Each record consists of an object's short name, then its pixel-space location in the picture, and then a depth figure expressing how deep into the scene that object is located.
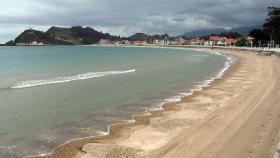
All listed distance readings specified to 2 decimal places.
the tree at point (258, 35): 79.17
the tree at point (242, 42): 95.44
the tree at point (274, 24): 68.43
